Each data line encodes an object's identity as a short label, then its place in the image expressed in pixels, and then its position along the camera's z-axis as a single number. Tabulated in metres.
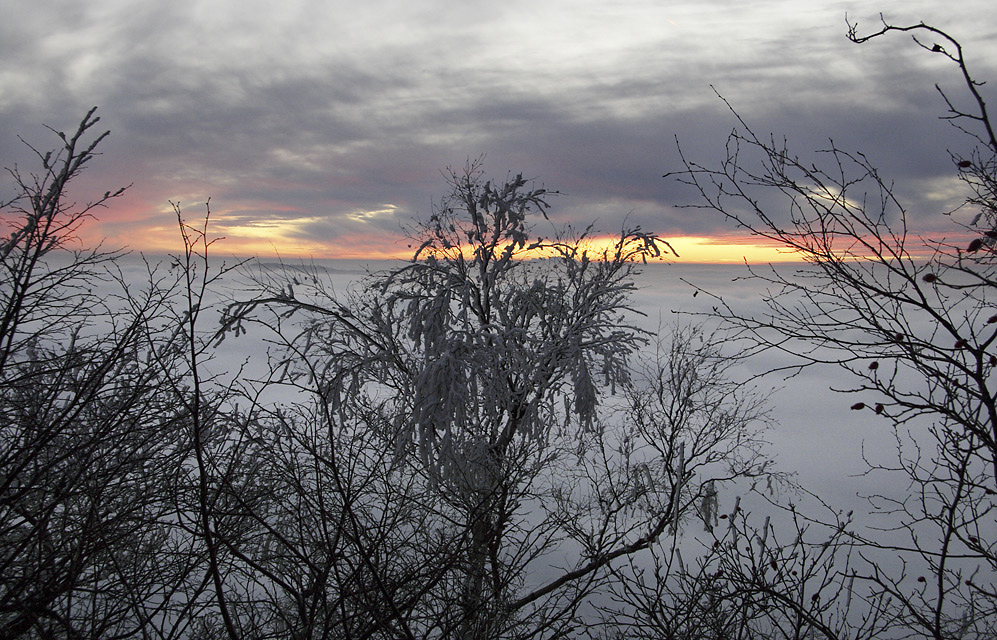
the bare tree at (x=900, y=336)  2.79
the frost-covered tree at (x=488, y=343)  10.50
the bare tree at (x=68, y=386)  3.29
